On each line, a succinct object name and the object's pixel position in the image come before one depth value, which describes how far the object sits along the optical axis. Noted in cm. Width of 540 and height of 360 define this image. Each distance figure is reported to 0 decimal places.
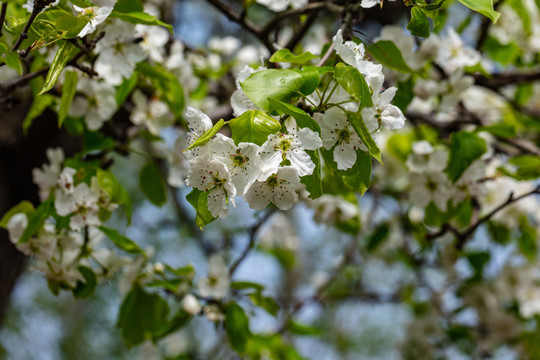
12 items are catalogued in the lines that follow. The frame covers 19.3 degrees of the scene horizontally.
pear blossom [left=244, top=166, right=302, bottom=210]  85
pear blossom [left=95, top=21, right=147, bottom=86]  97
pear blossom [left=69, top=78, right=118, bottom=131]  105
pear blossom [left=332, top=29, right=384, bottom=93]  86
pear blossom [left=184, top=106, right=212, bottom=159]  85
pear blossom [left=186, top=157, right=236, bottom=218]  85
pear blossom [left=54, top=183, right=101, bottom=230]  97
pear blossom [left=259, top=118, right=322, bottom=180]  84
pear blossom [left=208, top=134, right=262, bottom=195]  84
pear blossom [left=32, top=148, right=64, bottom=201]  101
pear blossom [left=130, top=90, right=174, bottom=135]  114
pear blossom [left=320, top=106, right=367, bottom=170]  87
